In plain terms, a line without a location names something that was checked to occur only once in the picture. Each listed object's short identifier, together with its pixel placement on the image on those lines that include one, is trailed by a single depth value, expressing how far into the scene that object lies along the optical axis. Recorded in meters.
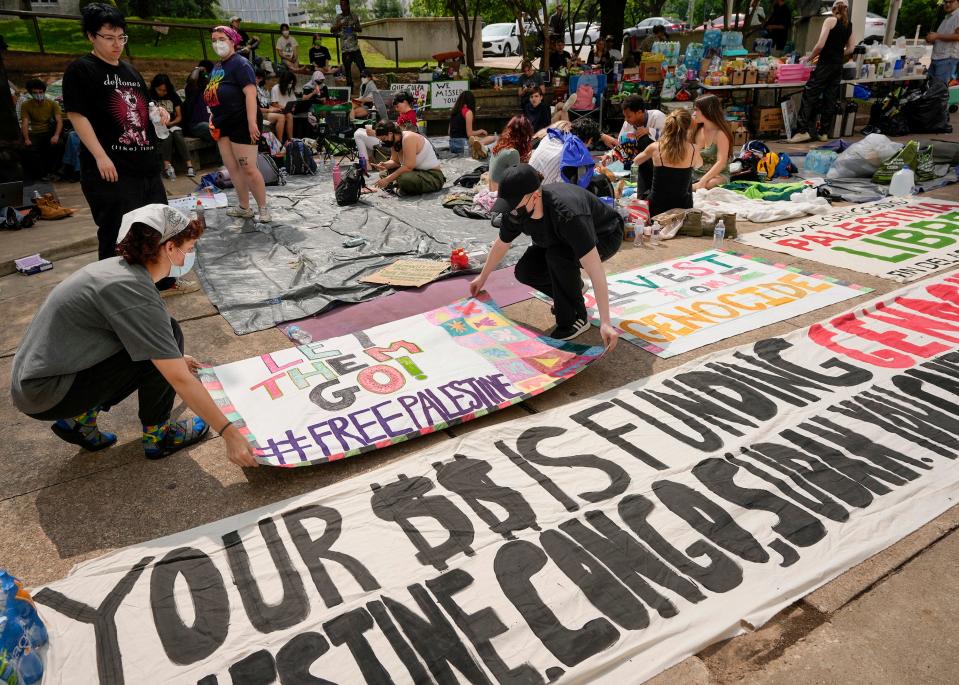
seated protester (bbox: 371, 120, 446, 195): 7.97
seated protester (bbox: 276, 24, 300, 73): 15.09
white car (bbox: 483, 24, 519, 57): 31.09
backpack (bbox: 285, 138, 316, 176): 9.59
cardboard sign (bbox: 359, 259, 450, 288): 5.18
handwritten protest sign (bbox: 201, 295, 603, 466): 3.15
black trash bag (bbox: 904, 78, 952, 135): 10.31
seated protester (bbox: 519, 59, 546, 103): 10.57
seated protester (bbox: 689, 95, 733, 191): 6.36
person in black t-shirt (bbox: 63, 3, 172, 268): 4.20
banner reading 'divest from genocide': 4.18
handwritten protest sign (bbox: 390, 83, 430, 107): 13.38
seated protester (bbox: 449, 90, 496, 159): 10.80
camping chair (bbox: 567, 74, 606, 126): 11.65
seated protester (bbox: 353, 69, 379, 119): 12.17
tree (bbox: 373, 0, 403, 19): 42.50
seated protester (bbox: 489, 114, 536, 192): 6.77
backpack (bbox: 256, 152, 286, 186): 8.81
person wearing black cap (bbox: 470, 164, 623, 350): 3.52
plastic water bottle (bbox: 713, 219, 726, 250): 5.92
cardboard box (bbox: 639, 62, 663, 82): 12.16
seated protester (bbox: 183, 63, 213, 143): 10.32
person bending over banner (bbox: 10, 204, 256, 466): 2.60
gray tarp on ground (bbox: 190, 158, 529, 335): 4.96
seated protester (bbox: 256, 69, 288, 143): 11.02
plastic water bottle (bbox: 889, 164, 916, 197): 7.22
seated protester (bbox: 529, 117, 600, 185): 5.95
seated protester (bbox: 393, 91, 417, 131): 10.43
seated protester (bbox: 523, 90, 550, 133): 10.73
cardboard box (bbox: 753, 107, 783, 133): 10.80
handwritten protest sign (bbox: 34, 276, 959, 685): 2.07
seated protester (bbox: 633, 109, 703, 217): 5.92
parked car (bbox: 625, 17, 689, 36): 21.16
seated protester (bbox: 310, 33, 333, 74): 15.59
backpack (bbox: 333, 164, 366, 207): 7.70
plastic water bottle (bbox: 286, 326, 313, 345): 4.31
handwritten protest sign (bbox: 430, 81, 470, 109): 13.30
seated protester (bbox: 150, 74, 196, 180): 9.57
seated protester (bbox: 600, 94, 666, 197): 6.98
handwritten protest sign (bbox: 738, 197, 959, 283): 5.18
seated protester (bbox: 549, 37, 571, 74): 17.16
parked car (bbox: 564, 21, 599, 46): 30.64
